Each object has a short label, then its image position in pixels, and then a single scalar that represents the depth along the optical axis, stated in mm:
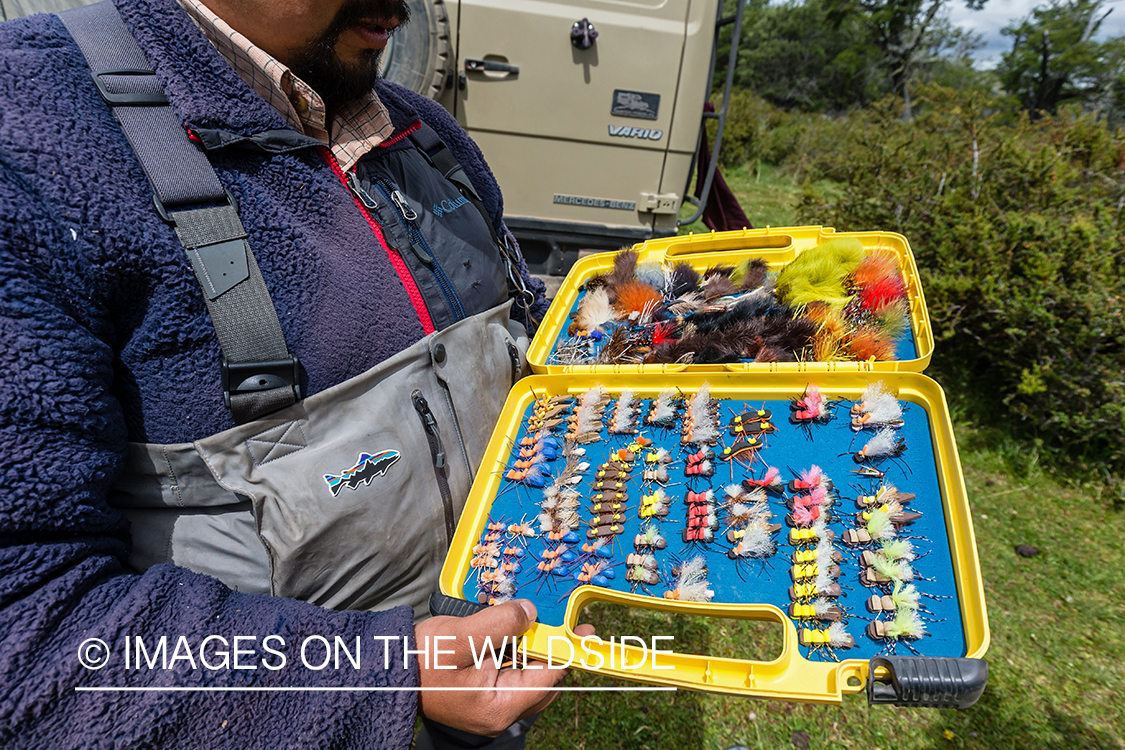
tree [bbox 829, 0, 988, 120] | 34688
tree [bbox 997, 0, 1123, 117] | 27409
